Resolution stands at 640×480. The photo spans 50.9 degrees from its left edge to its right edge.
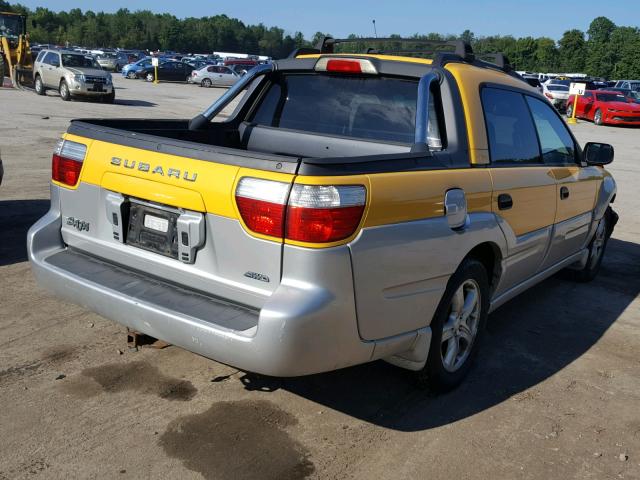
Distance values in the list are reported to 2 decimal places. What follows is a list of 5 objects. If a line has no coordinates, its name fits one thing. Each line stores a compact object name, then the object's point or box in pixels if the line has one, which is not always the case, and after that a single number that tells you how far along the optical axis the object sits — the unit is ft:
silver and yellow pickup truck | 9.47
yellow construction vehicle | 88.73
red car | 90.63
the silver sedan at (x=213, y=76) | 141.69
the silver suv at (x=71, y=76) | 77.30
